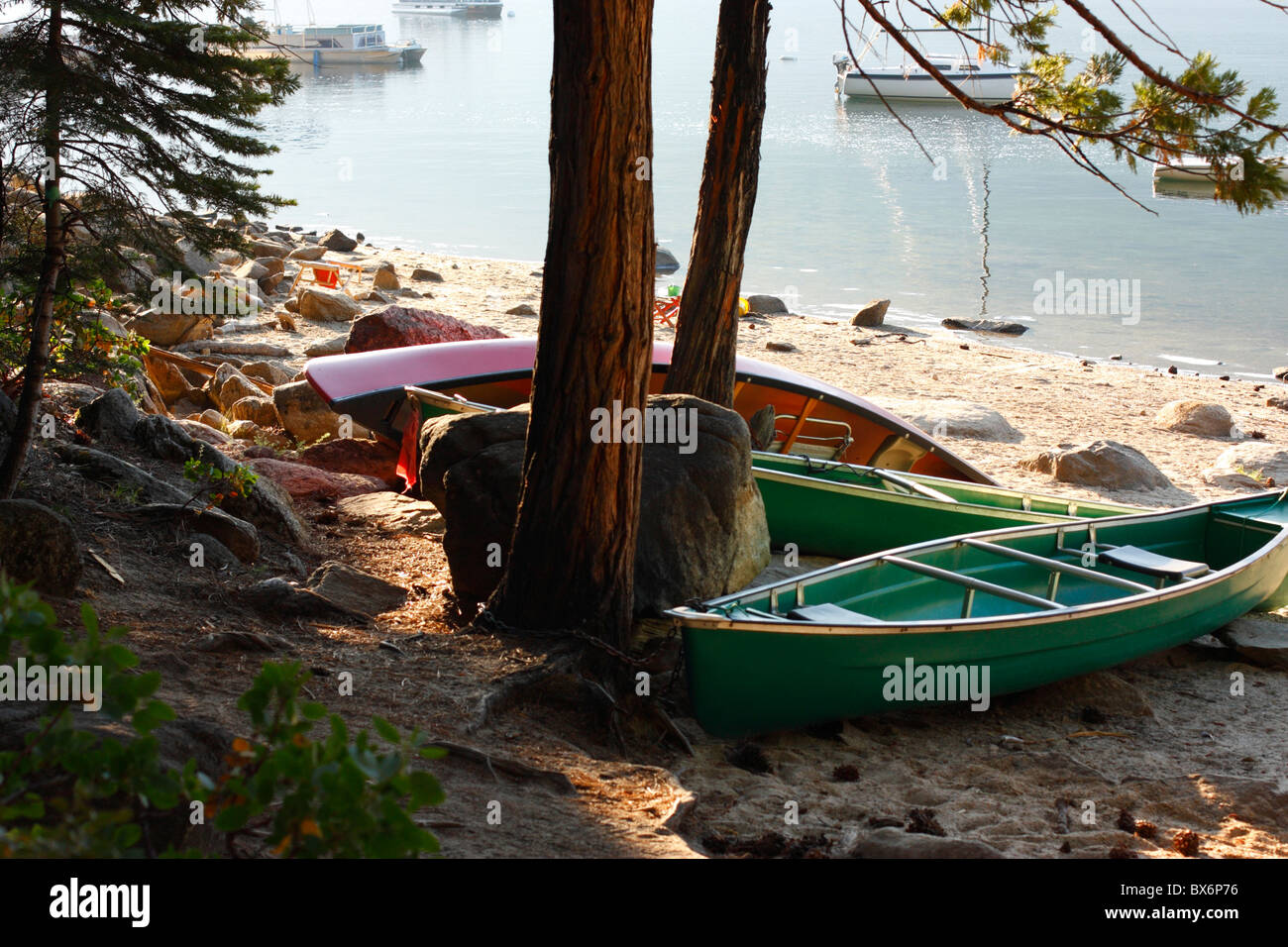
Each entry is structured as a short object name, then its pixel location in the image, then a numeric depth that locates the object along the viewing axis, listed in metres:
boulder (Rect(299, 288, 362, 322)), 16.38
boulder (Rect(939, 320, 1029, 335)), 20.78
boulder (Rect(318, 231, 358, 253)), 25.70
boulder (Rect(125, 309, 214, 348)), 13.47
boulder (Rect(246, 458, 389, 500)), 8.23
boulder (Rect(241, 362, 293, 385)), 12.41
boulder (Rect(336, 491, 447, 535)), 7.70
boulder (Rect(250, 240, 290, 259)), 21.84
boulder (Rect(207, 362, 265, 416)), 11.11
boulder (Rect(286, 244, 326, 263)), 22.34
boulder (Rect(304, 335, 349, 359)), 13.42
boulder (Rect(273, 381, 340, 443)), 10.18
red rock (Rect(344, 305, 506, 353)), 10.92
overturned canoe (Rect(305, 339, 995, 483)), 9.20
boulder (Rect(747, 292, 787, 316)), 20.97
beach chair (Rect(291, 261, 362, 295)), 17.88
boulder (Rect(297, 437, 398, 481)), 9.54
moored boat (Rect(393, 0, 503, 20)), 143.38
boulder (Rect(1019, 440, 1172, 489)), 10.89
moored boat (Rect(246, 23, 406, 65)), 79.12
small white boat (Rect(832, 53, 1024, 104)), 50.44
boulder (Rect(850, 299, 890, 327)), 20.12
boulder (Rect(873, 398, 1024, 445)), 12.59
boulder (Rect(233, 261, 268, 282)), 18.44
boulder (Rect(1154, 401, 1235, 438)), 13.52
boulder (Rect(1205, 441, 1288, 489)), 11.48
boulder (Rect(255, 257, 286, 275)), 19.59
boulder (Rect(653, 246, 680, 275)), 18.07
